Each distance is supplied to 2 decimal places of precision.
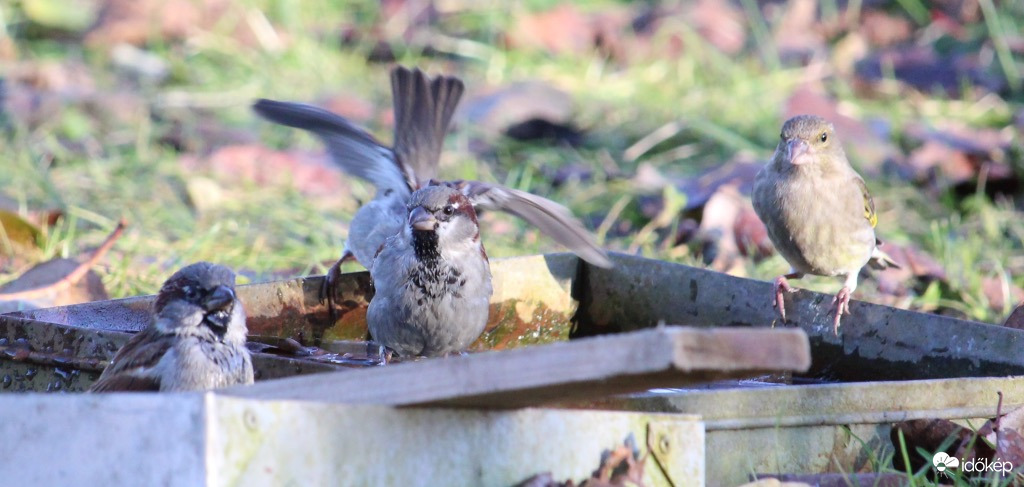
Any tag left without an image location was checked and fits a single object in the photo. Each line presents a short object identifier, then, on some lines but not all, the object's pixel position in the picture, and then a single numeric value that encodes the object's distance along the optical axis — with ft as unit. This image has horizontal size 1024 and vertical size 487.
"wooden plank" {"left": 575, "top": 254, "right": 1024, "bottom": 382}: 21.80
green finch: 27.50
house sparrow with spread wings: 23.80
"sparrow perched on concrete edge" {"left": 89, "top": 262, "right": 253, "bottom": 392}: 18.62
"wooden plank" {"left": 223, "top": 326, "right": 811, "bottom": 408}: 13.62
